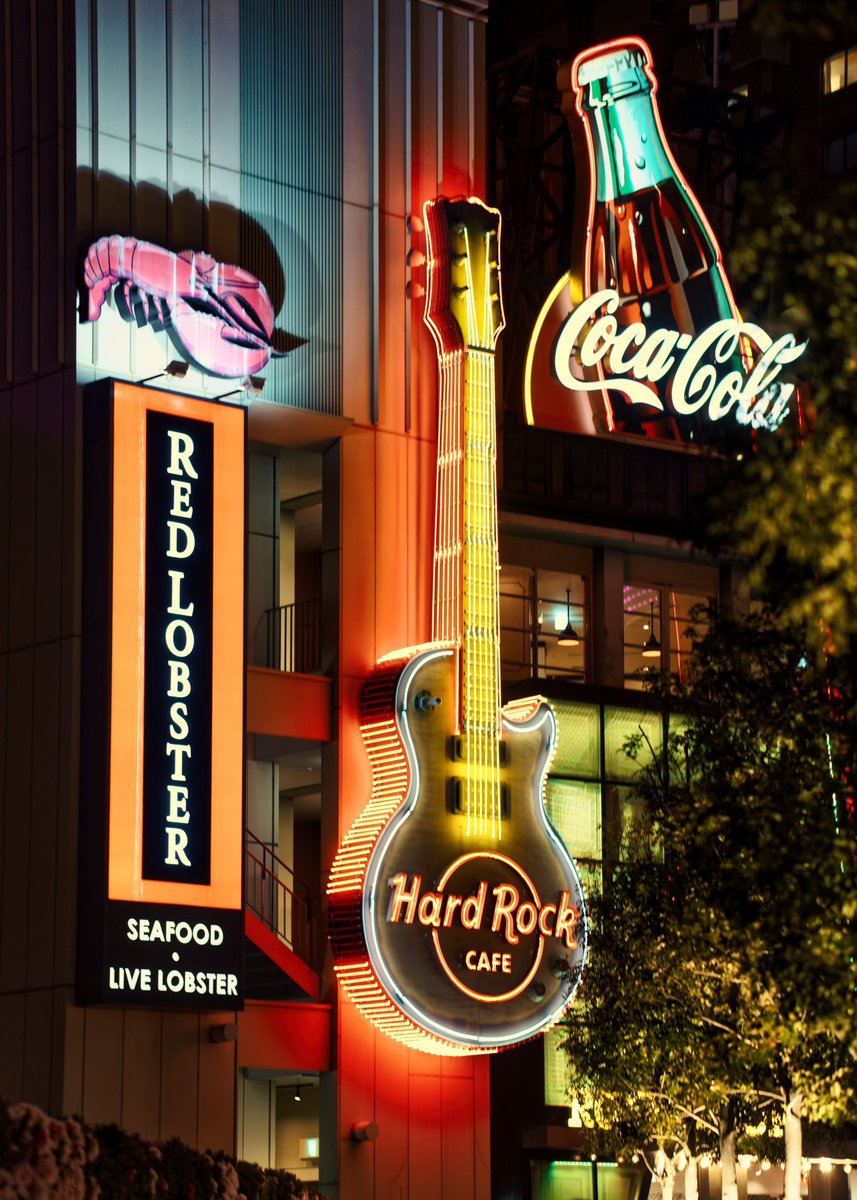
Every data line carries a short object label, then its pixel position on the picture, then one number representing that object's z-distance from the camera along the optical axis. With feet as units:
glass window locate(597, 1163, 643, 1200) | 139.19
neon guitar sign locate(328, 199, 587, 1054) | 121.49
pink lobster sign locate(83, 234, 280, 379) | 118.83
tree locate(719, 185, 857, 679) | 55.83
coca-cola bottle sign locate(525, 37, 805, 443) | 146.30
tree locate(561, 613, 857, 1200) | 75.10
